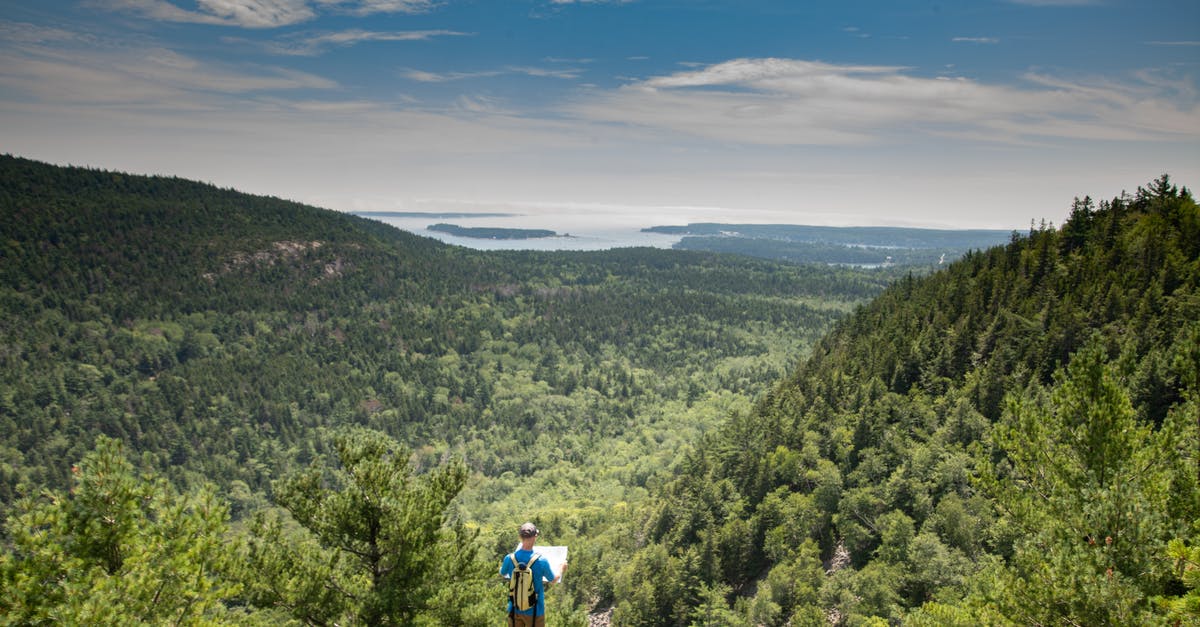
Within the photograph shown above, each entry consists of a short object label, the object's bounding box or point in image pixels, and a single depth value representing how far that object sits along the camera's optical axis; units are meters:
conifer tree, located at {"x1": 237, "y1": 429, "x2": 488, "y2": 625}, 14.80
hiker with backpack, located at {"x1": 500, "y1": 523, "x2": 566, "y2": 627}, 8.71
